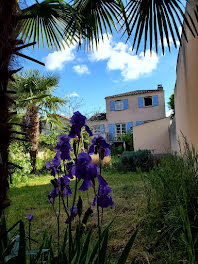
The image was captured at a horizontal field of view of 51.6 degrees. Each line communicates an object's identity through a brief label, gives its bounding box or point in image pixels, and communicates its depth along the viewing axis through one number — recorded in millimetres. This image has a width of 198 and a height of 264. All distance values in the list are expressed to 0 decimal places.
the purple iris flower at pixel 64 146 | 1288
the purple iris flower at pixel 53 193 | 1474
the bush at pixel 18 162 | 6047
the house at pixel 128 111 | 20766
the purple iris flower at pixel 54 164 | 1432
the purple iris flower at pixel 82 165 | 971
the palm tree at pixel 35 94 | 8594
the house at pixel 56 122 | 8683
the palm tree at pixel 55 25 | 871
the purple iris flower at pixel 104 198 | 1151
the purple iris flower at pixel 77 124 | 1105
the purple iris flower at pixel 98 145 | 1070
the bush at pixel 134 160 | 8156
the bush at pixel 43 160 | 9930
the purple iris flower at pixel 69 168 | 1230
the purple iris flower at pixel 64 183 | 1118
